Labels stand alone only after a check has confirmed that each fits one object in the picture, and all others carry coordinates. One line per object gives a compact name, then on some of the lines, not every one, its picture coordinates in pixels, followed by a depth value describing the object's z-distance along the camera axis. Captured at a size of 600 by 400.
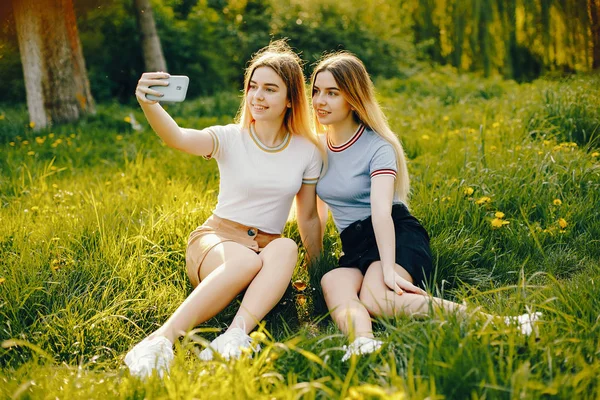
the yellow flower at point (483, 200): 3.07
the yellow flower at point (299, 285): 2.72
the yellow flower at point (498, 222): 2.86
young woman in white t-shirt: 2.31
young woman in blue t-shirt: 2.38
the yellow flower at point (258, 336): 1.83
